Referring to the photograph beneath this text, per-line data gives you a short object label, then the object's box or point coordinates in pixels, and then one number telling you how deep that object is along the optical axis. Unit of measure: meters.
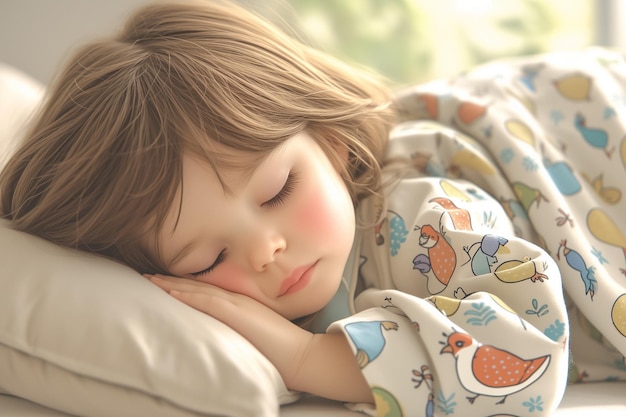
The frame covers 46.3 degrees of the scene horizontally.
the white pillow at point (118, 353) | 0.75
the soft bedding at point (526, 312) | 0.76
